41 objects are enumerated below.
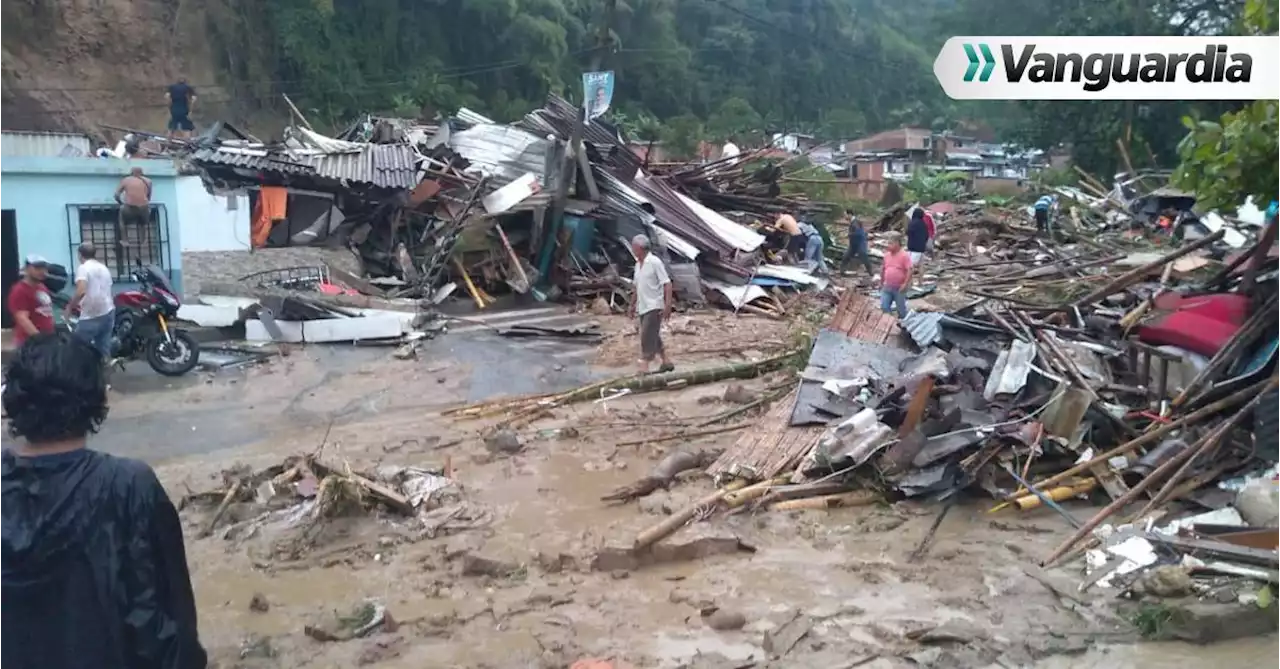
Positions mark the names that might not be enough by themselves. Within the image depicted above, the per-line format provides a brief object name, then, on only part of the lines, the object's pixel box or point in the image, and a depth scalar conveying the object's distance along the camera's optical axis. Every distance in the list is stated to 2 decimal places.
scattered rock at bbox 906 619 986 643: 4.95
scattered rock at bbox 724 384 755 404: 9.61
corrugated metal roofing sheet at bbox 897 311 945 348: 9.44
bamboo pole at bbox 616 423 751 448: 8.63
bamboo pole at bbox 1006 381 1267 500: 7.05
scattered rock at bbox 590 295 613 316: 16.14
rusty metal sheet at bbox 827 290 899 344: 9.94
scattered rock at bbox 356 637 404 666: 4.93
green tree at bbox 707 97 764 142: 44.31
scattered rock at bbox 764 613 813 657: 4.91
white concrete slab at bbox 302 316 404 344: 13.40
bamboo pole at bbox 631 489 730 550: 6.08
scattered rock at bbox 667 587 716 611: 5.45
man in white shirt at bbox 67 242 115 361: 9.99
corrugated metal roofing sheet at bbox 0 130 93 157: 16.36
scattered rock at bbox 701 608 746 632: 5.17
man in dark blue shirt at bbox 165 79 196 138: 21.16
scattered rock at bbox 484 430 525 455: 8.45
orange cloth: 17.19
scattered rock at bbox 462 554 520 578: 5.94
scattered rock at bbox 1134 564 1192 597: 5.27
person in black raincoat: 2.55
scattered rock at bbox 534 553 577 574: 6.00
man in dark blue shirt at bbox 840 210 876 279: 20.66
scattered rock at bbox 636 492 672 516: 6.92
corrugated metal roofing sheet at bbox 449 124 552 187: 18.75
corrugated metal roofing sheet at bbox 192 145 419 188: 17.23
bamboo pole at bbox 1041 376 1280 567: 6.23
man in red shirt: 9.20
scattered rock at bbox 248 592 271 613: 5.57
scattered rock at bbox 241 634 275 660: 5.00
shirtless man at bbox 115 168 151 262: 13.32
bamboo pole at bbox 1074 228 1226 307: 10.85
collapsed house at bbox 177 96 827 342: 16.86
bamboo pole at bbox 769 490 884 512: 6.89
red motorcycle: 11.46
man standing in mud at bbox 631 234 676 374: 10.63
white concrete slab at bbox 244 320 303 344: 13.37
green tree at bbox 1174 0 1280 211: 7.11
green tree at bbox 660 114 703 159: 32.06
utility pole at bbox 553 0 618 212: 17.41
